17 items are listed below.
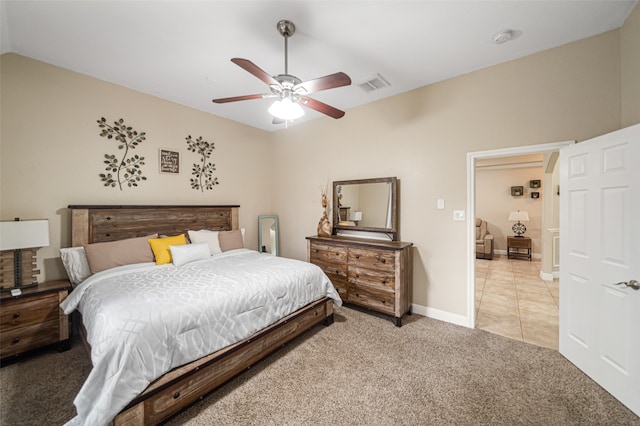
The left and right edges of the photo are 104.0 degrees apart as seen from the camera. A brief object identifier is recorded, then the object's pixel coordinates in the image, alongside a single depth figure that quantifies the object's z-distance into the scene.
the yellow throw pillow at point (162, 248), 2.97
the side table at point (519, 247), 6.51
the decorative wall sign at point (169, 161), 3.63
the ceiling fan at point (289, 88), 1.92
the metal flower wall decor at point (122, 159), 3.15
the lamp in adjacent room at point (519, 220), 6.56
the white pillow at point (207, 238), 3.53
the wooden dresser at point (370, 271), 3.04
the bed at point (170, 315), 1.49
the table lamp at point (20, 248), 2.31
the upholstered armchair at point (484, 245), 6.64
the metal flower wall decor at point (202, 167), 4.00
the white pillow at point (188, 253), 2.96
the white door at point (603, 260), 1.80
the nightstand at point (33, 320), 2.22
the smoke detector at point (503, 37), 2.27
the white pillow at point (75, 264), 2.65
